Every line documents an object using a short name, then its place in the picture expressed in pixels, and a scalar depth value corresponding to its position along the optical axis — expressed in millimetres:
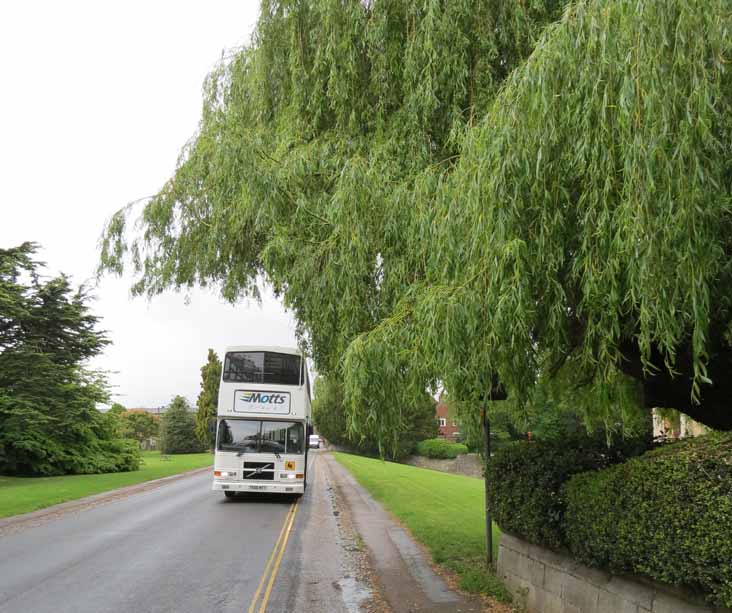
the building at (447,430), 94075
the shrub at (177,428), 74812
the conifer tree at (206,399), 75375
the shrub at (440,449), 62250
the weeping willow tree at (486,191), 4246
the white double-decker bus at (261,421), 18570
